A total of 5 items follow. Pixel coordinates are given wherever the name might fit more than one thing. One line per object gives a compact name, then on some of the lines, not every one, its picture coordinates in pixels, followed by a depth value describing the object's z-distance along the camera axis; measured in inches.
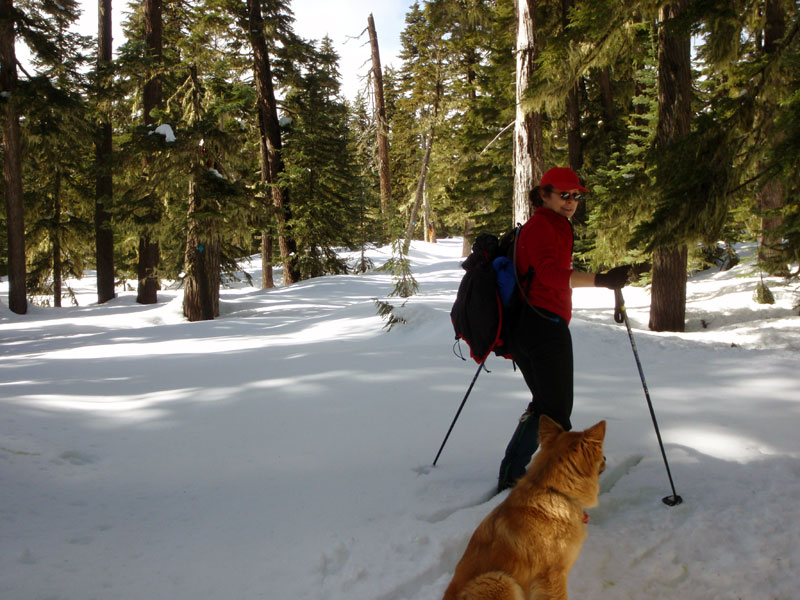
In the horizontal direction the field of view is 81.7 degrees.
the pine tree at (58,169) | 577.0
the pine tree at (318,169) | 703.1
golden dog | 73.2
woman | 111.4
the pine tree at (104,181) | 667.4
